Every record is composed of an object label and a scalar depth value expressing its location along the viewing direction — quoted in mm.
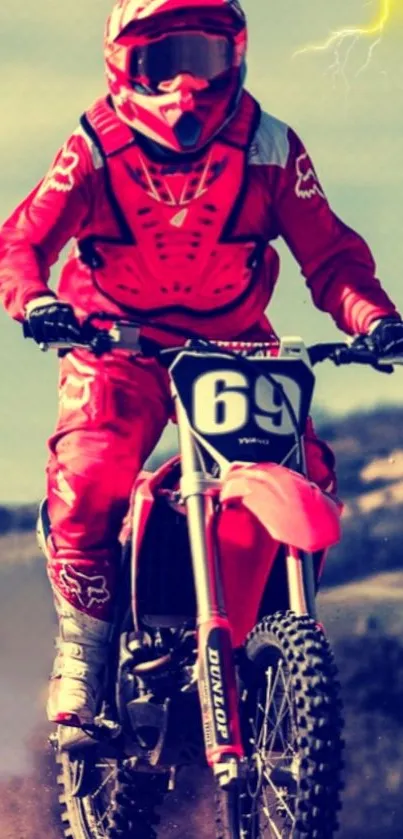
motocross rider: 14414
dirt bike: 12883
